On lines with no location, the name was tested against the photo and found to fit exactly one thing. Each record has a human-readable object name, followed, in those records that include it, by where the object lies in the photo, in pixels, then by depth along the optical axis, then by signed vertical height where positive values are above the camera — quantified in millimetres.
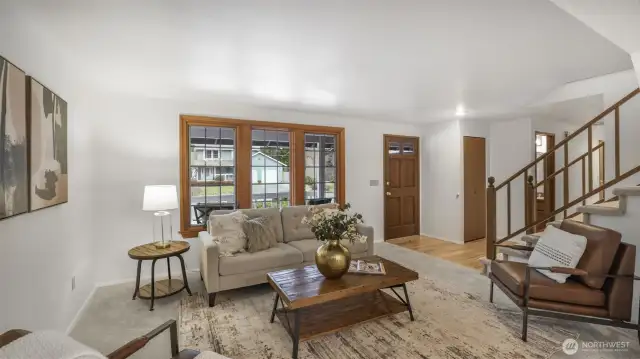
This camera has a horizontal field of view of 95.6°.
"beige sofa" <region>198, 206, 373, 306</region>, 2932 -866
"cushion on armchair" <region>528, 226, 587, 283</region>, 2330 -641
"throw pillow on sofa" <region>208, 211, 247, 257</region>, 3121 -615
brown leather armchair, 2131 -878
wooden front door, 5664 -204
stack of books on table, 2600 -848
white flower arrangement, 2516 -433
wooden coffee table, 2145 -926
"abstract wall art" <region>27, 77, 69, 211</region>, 1903 +229
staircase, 2506 -347
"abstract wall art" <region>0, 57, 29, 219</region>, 1557 +214
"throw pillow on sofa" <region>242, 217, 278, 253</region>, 3248 -662
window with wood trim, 4051 +177
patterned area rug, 2138 -1294
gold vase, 2428 -706
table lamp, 3088 -230
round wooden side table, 2904 -990
